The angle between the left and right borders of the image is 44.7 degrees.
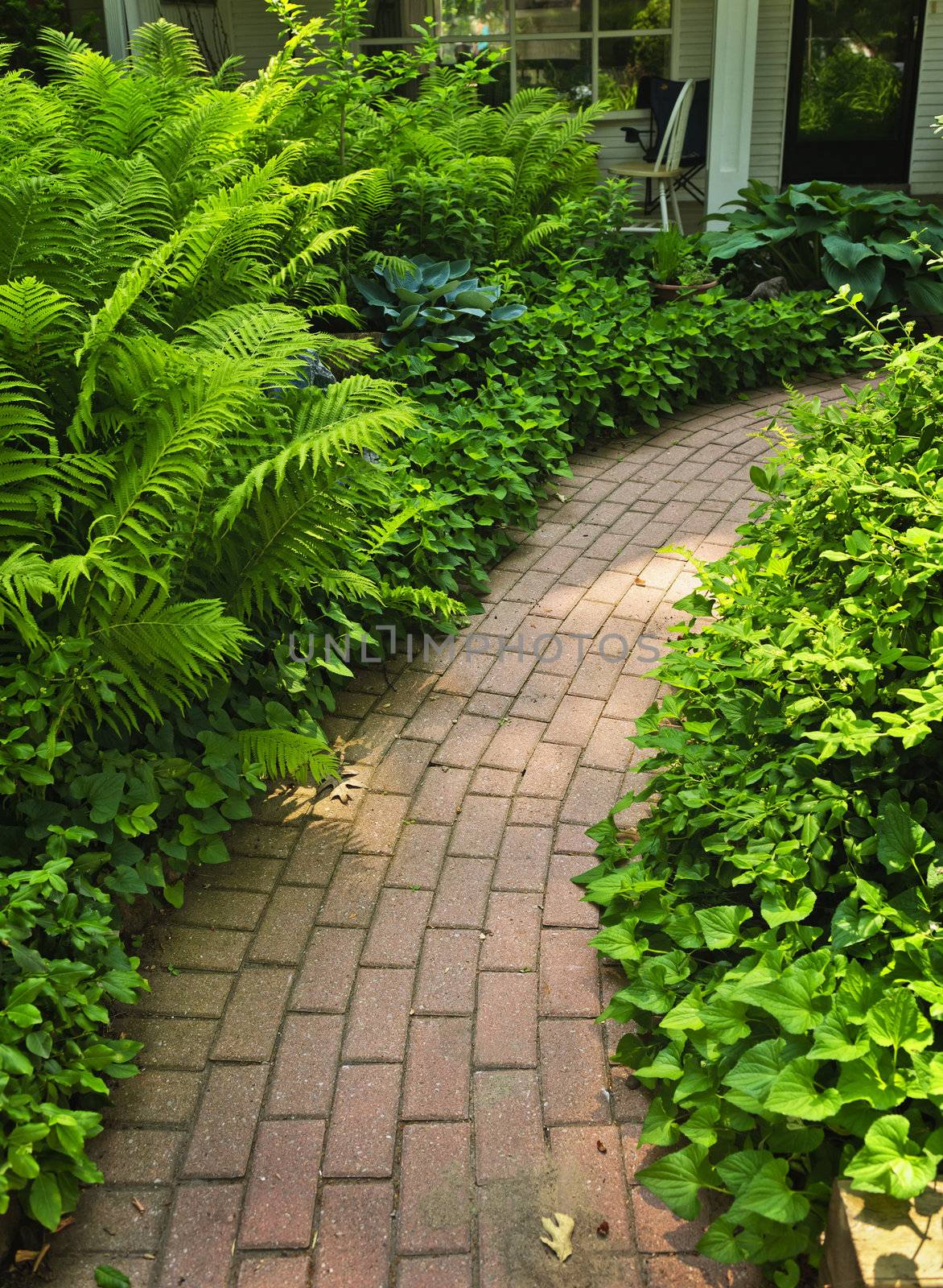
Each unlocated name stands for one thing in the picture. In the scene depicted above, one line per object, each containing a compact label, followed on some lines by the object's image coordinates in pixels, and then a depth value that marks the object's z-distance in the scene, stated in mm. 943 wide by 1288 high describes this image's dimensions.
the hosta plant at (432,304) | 5109
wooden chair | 7898
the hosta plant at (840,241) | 6598
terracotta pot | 6613
